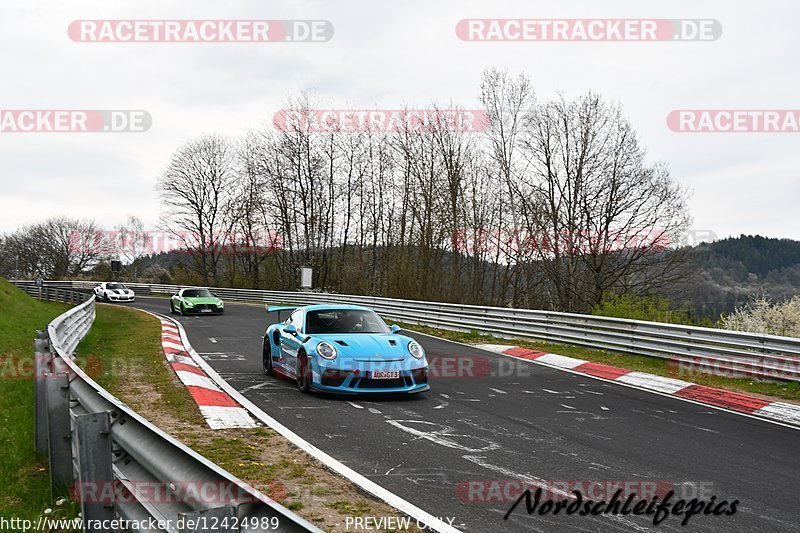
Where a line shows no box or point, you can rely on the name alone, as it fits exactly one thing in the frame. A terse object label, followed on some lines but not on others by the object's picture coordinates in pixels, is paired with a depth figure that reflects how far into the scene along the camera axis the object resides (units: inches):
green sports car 1078.4
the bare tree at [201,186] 2252.7
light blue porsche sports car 338.0
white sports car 1585.9
